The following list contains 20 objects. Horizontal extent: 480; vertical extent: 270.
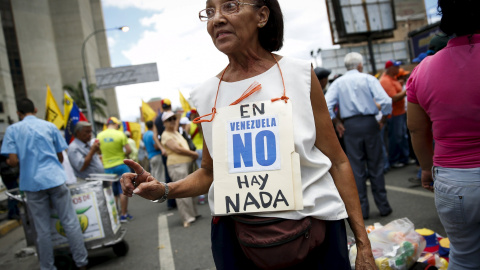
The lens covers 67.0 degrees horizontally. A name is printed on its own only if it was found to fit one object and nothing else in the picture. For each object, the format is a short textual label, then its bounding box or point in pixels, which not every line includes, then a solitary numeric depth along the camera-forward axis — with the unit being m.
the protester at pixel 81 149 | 5.06
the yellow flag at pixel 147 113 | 12.47
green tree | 44.13
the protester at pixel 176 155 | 5.85
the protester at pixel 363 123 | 4.45
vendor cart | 4.22
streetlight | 14.81
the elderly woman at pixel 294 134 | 1.32
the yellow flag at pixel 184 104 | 13.35
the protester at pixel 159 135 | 7.22
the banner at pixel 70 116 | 6.59
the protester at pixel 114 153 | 6.52
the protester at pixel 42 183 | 3.97
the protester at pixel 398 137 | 7.71
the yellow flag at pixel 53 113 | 7.30
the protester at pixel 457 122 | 1.66
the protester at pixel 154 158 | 7.78
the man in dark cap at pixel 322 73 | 4.95
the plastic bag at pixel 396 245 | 2.60
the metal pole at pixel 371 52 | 19.44
